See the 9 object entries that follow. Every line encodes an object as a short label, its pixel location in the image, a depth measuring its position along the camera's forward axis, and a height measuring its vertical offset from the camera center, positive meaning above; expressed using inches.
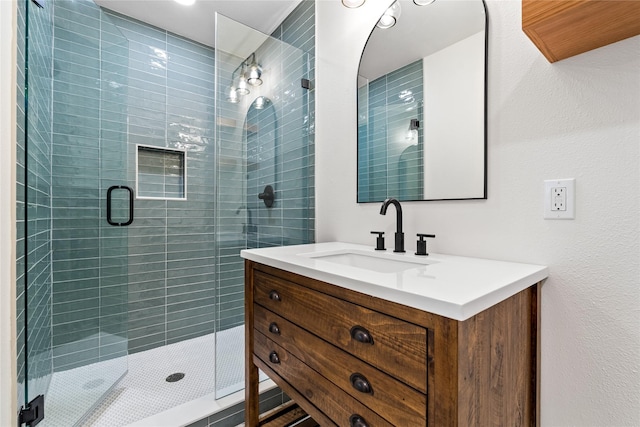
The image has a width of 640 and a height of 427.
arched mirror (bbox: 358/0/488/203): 43.1 +18.3
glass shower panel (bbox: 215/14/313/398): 71.7 +14.2
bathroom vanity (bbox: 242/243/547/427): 23.7 -13.2
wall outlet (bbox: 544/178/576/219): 33.6 +1.3
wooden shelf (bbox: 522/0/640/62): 25.7 +17.8
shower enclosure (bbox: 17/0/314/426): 62.7 +4.5
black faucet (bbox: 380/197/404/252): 47.5 -3.0
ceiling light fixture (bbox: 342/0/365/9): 55.0 +39.5
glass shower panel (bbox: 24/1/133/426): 58.1 +0.5
